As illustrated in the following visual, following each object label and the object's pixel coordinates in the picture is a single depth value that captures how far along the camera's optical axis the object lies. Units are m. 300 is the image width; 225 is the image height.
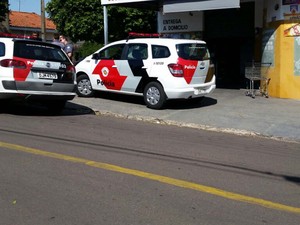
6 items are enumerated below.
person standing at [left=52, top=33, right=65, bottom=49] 16.38
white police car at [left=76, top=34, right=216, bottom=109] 11.52
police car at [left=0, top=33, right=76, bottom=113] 9.82
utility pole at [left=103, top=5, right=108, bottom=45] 16.39
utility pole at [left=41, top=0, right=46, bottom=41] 25.68
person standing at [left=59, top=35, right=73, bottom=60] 16.56
